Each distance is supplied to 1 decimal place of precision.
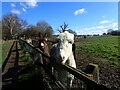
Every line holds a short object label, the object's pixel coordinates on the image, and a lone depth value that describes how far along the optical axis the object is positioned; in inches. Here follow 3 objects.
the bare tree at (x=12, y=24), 1491.8
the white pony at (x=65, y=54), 72.9
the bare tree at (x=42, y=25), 1428.7
